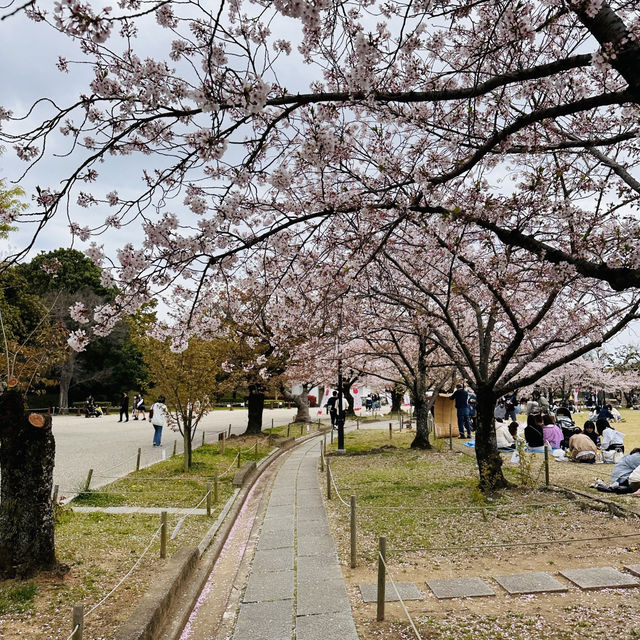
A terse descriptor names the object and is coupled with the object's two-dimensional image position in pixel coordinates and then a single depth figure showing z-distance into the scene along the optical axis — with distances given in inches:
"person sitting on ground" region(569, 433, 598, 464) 490.0
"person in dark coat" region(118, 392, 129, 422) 1134.6
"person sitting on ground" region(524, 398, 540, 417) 622.3
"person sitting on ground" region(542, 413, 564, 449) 561.3
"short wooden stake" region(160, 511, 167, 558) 236.4
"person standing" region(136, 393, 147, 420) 1270.9
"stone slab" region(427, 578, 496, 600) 190.5
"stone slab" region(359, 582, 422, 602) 190.7
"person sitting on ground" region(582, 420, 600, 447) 538.9
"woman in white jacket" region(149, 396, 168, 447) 649.7
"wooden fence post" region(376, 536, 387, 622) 175.0
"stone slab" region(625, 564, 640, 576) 201.5
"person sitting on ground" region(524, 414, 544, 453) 544.4
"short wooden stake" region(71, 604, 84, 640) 120.0
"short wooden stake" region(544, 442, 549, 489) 363.2
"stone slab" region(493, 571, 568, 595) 190.9
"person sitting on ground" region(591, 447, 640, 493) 338.8
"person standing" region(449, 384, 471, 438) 717.3
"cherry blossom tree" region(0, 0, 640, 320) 145.7
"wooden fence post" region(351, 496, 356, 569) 227.8
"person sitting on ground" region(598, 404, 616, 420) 654.4
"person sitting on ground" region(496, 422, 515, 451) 587.7
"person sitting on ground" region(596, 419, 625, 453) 499.5
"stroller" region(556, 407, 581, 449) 562.4
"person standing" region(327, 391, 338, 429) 825.8
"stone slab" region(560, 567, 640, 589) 191.5
